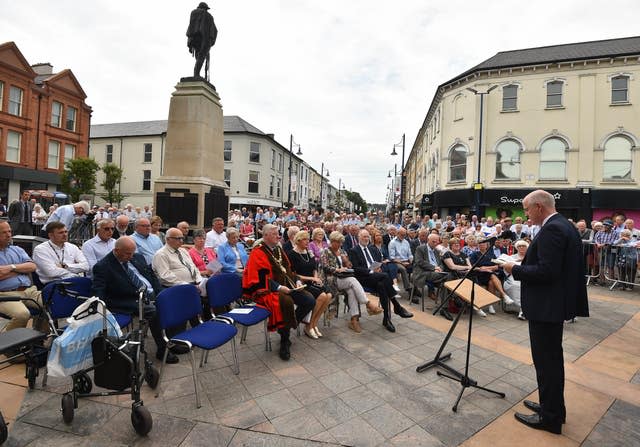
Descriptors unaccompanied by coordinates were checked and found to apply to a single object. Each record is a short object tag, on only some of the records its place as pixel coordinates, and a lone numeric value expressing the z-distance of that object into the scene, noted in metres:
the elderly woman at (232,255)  6.48
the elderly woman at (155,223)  6.66
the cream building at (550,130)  19.36
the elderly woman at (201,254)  6.21
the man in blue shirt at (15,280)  3.78
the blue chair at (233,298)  4.31
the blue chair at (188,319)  3.39
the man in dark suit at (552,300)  2.89
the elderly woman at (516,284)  6.73
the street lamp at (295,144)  28.03
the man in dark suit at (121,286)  3.93
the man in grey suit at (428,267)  6.98
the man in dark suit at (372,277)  5.76
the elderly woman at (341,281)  5.60
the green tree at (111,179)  33.81
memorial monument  10.38
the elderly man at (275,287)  4.48
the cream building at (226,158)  37.16
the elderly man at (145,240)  5.85
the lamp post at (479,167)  21.00
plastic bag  2.67
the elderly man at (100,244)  5.24
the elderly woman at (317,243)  6.70
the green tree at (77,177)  27.58
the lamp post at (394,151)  27.68
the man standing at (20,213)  10.47
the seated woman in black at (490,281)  6.89
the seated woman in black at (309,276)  5.20
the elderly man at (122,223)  6.86
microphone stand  3.48
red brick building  24.30
